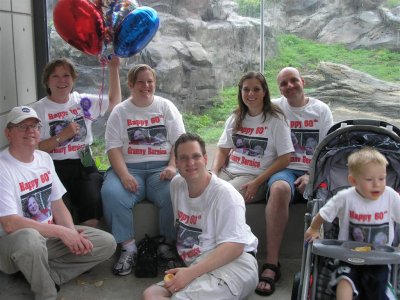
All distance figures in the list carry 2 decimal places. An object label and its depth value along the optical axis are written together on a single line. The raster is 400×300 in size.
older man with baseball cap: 2.51
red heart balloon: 2.93
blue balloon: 3.02
